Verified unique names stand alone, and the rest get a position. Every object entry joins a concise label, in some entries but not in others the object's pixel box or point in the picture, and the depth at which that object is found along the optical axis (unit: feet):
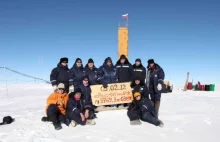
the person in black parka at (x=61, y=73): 19.64
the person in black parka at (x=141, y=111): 16.30
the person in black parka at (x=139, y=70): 20.14
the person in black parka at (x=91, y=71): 20.28
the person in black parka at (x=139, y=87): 17.85
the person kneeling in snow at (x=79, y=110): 16.24
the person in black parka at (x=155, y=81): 18.49
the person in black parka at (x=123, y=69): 21.03
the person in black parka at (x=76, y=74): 19.99
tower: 53.22
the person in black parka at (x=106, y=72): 20.52
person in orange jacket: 15.87
